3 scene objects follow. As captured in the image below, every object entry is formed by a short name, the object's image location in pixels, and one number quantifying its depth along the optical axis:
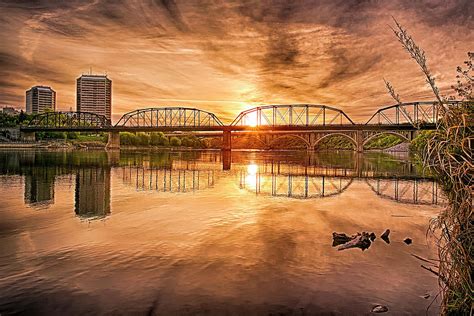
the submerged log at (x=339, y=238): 17.24
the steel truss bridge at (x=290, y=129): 132.94
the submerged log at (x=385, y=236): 18.26
